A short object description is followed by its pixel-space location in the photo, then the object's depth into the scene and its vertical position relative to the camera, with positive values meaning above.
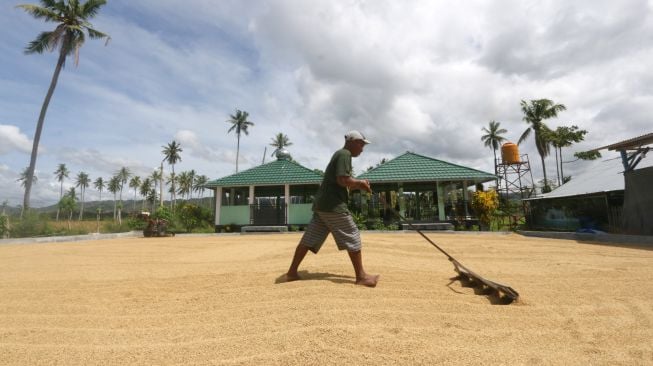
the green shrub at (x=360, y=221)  14.66 -0.27
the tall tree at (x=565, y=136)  27.61 +6.69
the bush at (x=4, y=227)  12.42 -0.21
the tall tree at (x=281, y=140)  45.09 +11.04
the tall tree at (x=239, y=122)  42.16 +12.83
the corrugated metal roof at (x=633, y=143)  8.36 +1.89
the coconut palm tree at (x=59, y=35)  17.22 +10.68
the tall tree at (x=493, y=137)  44.69 +10.91
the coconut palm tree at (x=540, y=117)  30.81 +9.61
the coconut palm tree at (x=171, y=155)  50.84 +10.35
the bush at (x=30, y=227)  12.75 -0.24
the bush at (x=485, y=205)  13.96 +0.34
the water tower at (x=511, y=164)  24.19 +3.75
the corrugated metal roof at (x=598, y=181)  11.41 +1.24
